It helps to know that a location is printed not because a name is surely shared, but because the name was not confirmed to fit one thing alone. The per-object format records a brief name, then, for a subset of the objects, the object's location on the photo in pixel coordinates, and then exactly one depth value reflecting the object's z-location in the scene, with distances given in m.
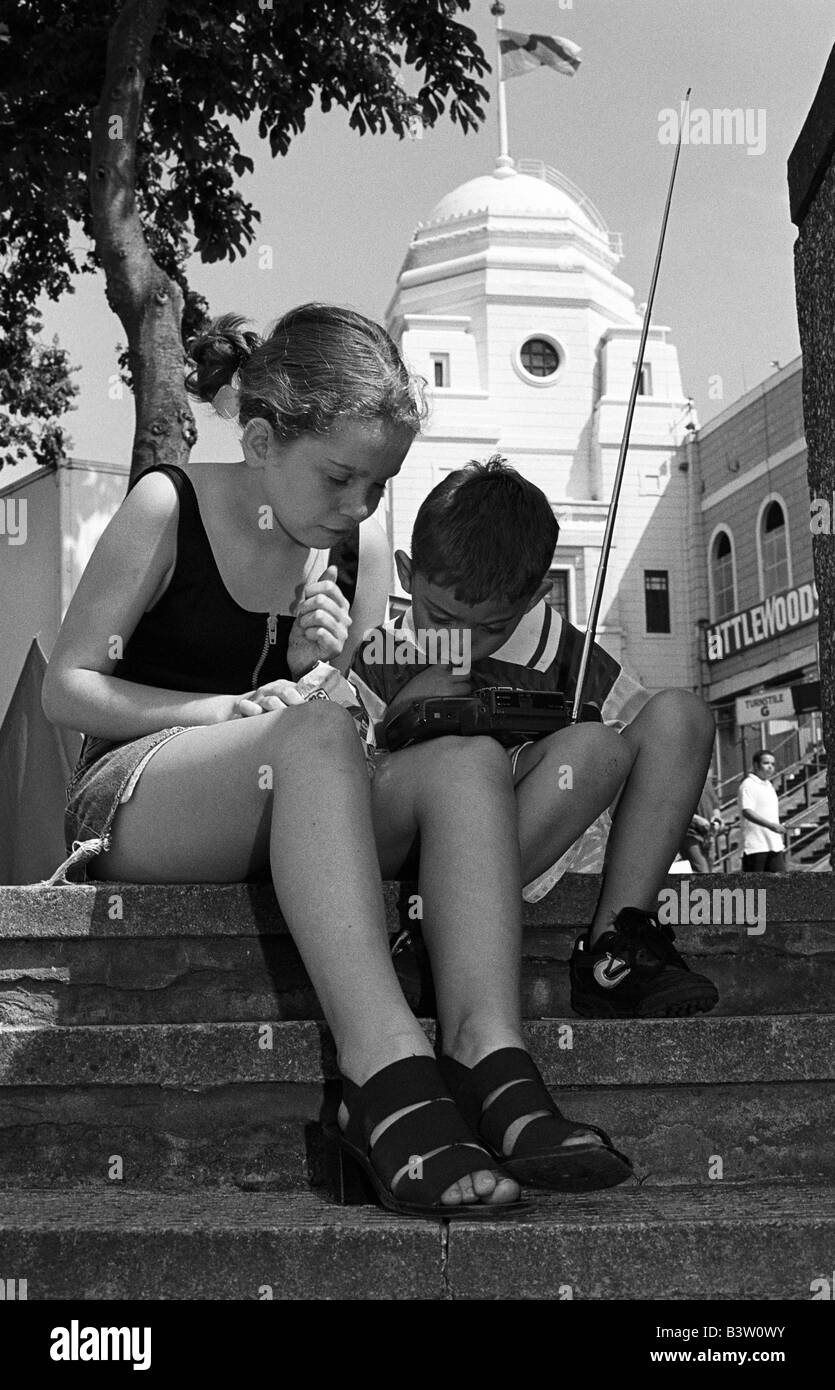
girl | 1.80
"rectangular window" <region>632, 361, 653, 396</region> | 32.06
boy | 2.29
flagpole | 37.55
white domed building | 30.58
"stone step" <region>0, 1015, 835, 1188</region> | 2.01
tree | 6.04
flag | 30.81
